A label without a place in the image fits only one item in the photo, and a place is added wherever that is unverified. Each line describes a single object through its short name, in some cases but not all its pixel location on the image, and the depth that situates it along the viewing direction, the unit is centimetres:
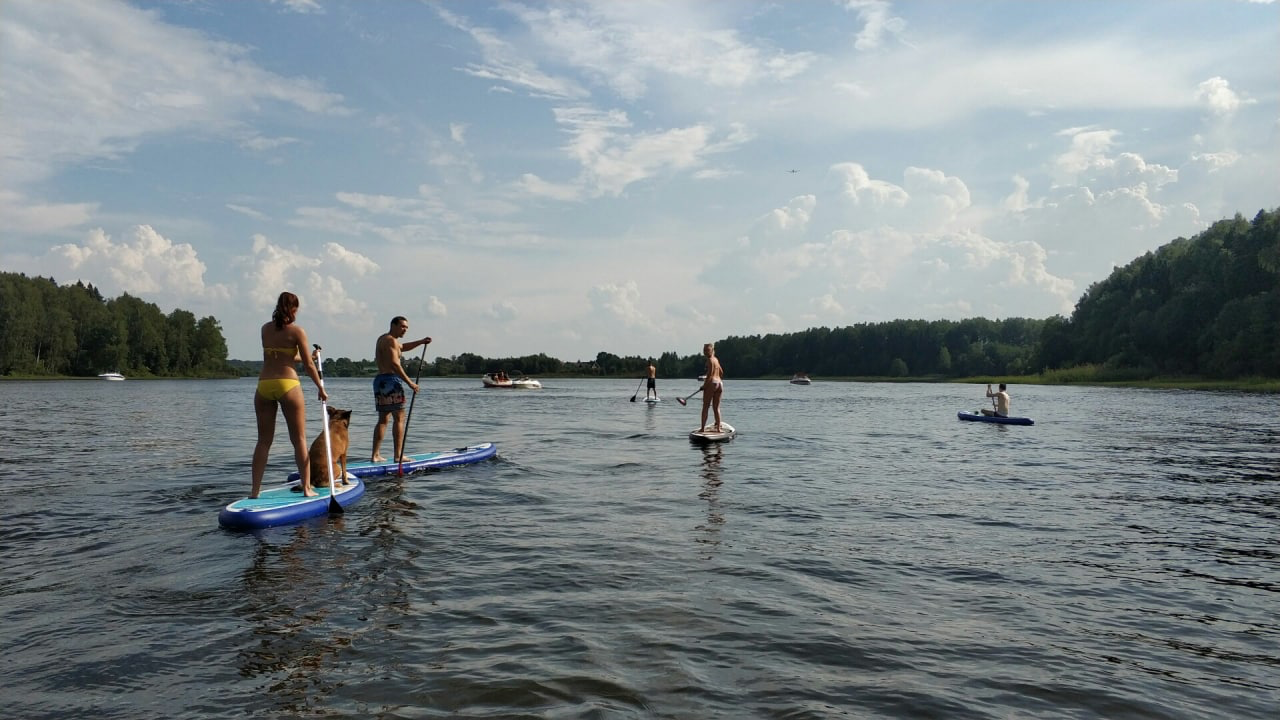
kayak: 3093
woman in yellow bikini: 1004
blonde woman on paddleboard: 2197
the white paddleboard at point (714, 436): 2222
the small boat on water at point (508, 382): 8944
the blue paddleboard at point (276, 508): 988
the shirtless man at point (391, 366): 1450
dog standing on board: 1190
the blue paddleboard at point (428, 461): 1470
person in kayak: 3197
